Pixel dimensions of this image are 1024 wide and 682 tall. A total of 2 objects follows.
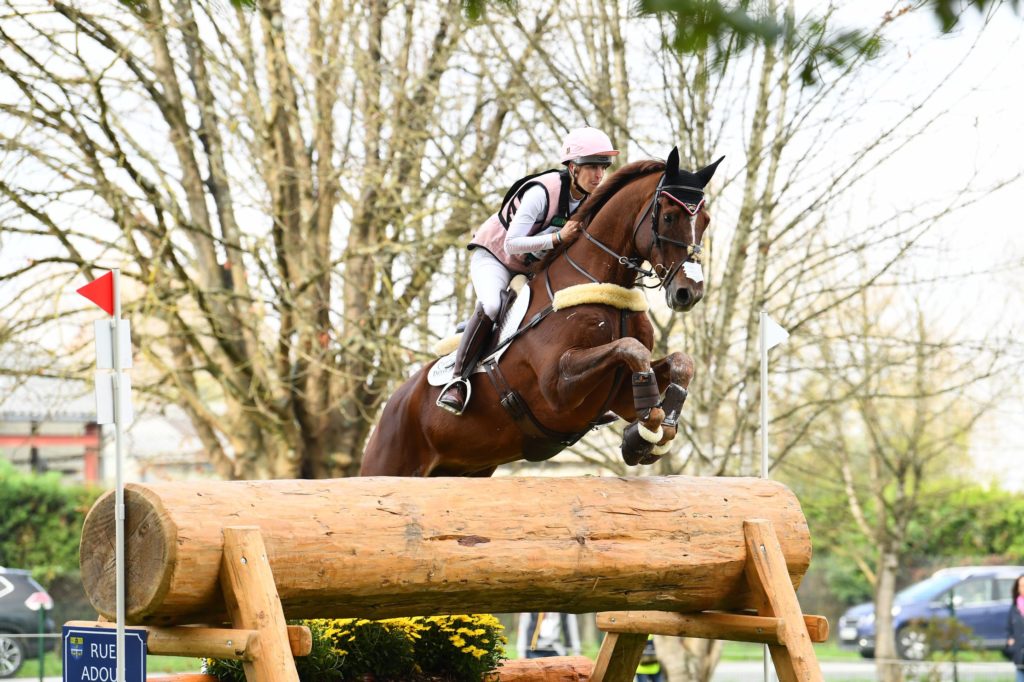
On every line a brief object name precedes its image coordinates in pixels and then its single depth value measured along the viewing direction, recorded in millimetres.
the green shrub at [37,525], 34406
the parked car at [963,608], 32312
